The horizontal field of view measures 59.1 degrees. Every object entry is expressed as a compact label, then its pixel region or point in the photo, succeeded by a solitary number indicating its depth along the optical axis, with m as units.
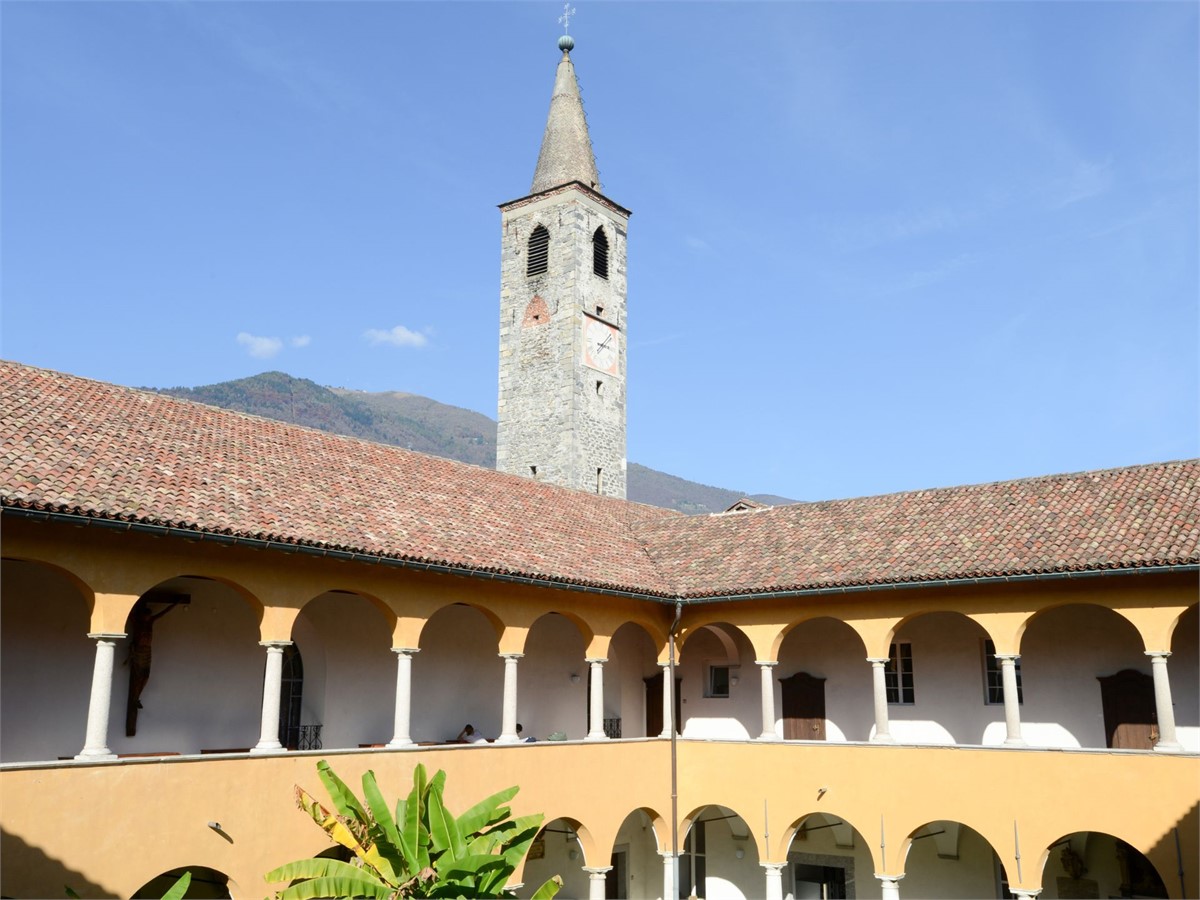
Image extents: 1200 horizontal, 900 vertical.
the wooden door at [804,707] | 20.44
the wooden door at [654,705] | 22.50
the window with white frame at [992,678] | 18.56
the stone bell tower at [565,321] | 31.42
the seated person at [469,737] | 17.84
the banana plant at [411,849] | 11.34
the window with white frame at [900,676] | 19.58
